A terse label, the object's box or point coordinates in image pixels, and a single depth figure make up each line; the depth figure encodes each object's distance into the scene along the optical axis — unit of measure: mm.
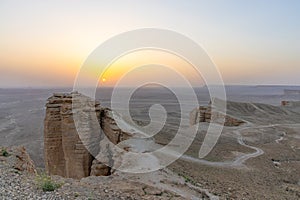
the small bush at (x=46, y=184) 9438
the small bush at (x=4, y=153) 13615
